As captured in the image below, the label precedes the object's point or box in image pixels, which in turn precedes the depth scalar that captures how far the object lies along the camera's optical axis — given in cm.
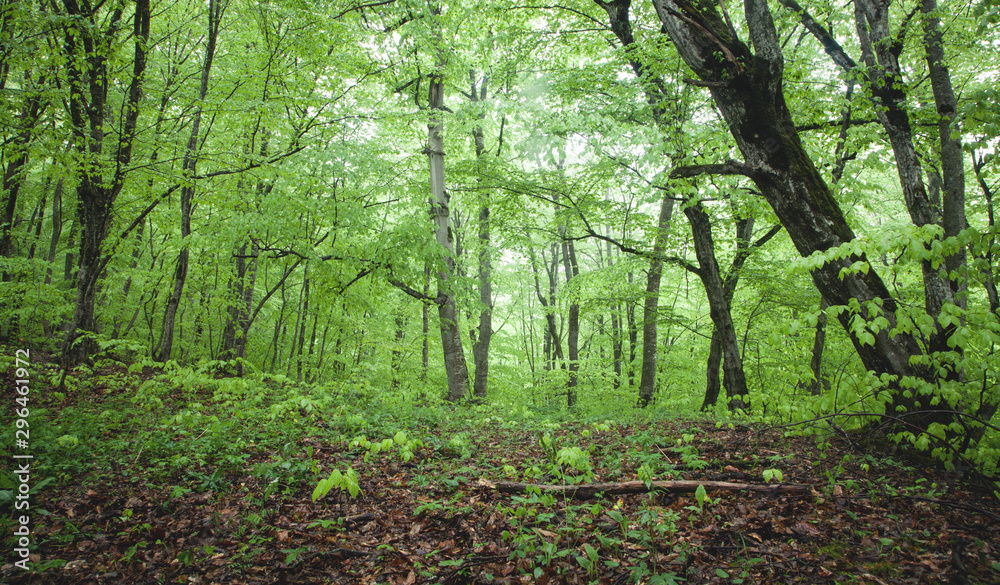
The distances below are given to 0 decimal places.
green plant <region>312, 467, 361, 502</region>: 236
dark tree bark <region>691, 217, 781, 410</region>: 743
